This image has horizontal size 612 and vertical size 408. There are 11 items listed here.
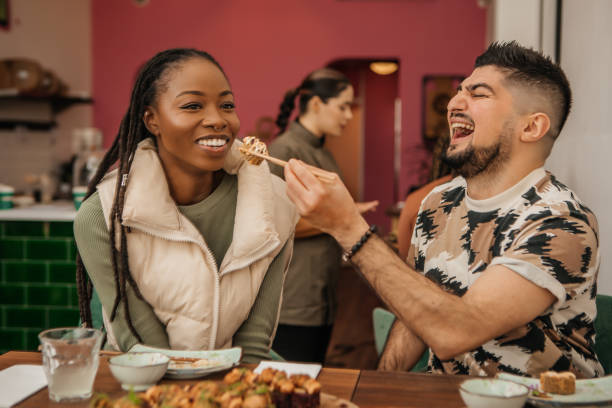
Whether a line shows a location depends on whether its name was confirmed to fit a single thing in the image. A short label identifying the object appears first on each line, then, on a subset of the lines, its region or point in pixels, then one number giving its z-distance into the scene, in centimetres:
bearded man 129
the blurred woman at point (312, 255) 281
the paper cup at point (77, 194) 345
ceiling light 858
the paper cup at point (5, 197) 357
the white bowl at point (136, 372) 112
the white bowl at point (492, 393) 97
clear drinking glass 108
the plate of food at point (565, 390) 105
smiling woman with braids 155
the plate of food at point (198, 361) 120
